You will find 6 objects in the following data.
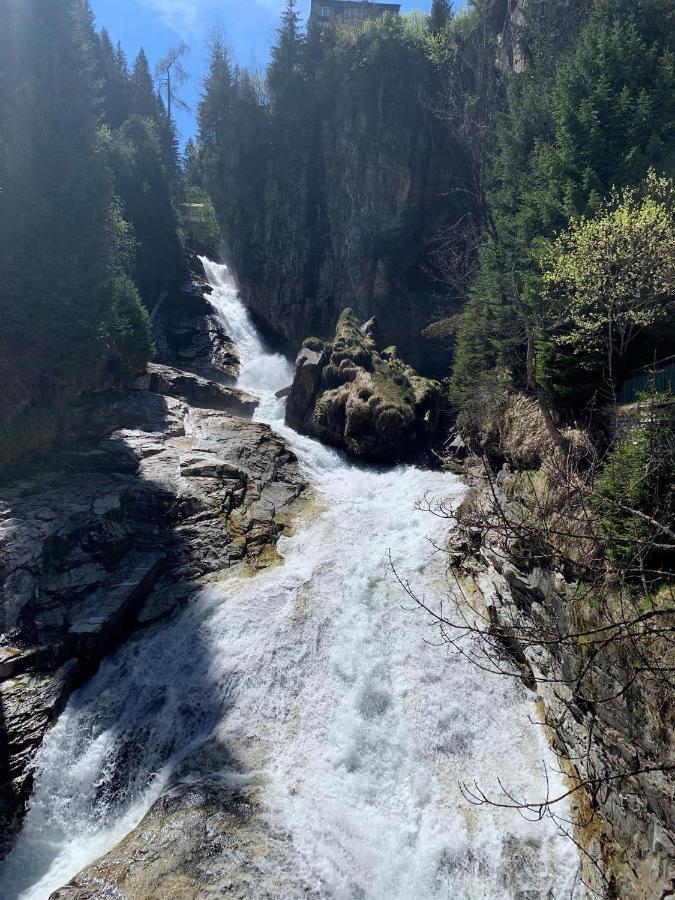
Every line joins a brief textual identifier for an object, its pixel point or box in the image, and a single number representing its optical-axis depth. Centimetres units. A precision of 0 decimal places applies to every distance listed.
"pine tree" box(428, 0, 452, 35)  3296
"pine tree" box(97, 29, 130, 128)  4438
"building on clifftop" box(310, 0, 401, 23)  4409
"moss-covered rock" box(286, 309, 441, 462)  2148
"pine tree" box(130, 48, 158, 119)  4706
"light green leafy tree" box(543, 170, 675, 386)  1092
